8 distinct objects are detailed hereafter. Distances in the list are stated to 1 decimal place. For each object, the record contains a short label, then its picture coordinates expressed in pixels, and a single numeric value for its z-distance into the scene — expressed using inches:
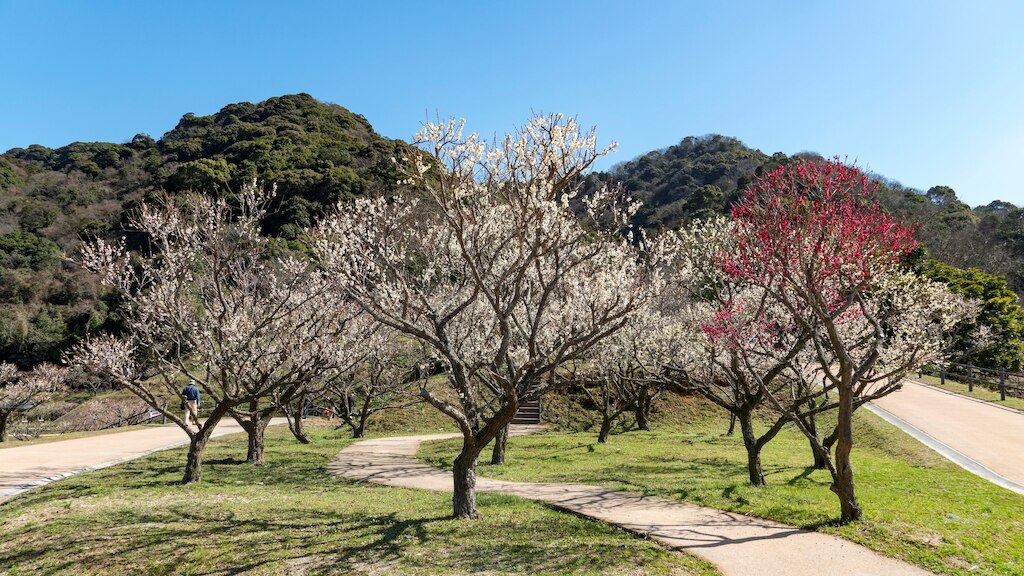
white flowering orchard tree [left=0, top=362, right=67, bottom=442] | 981.2
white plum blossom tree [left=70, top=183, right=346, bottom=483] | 483.8
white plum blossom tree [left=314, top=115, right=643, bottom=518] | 307.1
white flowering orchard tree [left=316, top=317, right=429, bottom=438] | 702.4
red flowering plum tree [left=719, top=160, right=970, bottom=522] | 340.8
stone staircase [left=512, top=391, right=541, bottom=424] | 1131.3
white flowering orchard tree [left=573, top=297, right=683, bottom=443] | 818.2
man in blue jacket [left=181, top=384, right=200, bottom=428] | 788.6
